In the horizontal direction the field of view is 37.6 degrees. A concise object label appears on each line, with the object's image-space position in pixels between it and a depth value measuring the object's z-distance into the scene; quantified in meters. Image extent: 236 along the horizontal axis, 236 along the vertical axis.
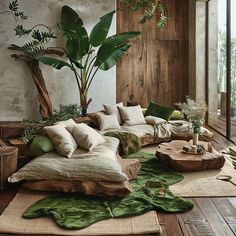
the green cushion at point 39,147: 4.02
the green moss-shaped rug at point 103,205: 2.95
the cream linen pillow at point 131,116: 6.32
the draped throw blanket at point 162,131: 6.04
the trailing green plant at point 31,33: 6.93
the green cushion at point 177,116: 6.80
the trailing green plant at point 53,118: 5.75
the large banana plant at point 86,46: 6.73
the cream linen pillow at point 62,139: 3.88
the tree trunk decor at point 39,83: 7.29
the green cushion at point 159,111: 6.58
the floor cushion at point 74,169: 3.45
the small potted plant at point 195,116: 4.58
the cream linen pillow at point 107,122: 5.89
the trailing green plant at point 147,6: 7.47
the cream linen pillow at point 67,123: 4.41
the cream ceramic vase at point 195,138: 4.73
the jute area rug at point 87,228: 2.72
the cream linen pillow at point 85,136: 4.11
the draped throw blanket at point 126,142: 5.18
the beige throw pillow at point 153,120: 6.21
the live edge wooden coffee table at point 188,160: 4.31
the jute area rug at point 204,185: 3.62
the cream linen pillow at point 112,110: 6.30
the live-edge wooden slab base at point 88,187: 3.38
